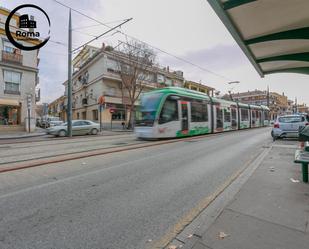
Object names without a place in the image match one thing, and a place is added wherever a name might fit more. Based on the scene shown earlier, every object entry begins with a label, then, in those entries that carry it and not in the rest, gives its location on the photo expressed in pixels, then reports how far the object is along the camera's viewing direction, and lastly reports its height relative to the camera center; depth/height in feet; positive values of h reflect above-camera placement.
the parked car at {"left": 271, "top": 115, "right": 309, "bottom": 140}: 41.09 -0.62
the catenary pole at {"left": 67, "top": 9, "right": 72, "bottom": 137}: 55.06 +10.07
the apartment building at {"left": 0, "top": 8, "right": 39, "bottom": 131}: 71.67 +14.68
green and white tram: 40.63 +1.82
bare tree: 87.97 +26.34
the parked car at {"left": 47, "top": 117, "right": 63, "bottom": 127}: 99.99 -0.65
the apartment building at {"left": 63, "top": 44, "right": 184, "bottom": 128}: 99.25 +19.30
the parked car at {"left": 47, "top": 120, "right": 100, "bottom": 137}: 57.98 -2.11
